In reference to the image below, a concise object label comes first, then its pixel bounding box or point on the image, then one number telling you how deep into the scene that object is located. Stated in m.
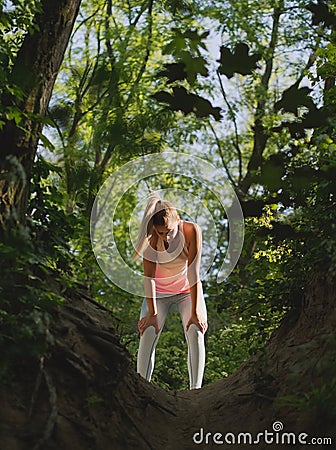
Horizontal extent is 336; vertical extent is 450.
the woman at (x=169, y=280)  4.41
